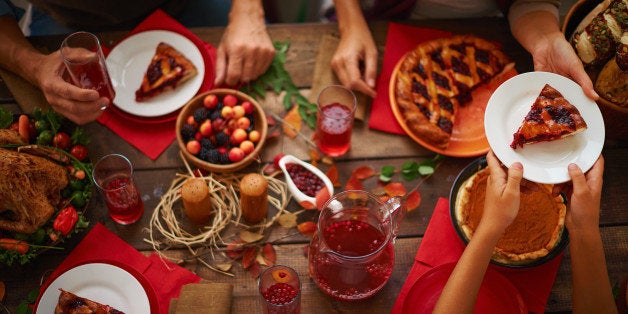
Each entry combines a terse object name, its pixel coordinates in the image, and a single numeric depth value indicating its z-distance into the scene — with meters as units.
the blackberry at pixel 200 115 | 1.95
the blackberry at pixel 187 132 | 1.92
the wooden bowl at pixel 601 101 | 1.72
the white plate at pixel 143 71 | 2.03
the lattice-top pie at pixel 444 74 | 2.06
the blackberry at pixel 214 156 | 1.89
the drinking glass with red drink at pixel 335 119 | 1.89
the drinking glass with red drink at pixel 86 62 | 1.85
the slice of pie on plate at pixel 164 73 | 2.04
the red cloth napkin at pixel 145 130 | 1.99
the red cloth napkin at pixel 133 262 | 1.72
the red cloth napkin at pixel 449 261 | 1.72
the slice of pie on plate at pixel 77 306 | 1.60
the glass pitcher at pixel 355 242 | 1.63
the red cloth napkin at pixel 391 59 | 2.05
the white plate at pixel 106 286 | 1.66
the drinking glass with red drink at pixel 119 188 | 1.75
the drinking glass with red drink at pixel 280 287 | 1.58
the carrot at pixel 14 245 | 1.65
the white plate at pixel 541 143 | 1.59
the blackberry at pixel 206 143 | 1.92
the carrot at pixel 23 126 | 1.83
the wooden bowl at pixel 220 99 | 1.87
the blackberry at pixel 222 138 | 1.92
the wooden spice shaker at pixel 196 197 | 1.73
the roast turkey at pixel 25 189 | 1.61
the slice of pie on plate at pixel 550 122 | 1.62
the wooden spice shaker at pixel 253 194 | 1.72
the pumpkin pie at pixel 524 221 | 1.69
